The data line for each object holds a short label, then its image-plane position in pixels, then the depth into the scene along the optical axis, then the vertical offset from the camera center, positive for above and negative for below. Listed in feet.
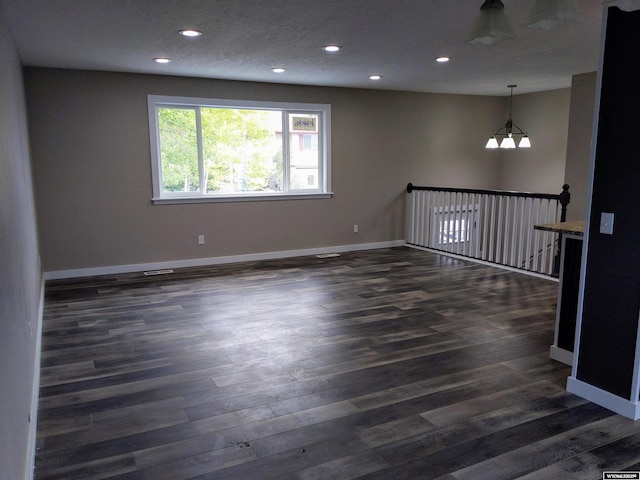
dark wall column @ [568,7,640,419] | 8.18 -1.18
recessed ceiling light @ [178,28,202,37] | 12.89 +3.75
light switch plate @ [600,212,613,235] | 8.63 -0.89
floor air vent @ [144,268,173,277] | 19.70 -4.13
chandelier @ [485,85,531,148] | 23.09 +1.54
